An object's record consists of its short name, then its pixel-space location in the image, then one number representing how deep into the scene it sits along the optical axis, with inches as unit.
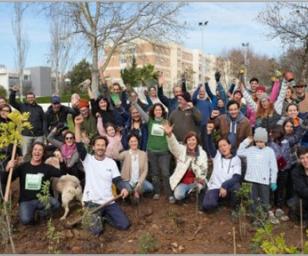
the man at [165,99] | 326.3
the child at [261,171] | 235.3
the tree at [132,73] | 1286.9
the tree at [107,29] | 581.9
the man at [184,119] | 275.1
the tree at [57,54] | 728.3
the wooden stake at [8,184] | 212.5
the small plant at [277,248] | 141.8
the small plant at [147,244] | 207.8
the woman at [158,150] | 263.4
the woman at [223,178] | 237.8
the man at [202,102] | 310.2
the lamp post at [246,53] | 1395.2
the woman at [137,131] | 271.6
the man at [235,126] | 264.8
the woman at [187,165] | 250.7
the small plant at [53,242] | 201.7
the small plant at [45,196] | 215.6
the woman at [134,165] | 255.6
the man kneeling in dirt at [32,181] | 235.5
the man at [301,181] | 226.8
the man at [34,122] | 310.3
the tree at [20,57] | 929.0
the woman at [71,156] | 251.0
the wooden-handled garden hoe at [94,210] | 227.9
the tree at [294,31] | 520.1
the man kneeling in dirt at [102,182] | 233.6
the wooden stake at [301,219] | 210.9
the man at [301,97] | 302.0
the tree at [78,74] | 1245.6
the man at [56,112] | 301.6
